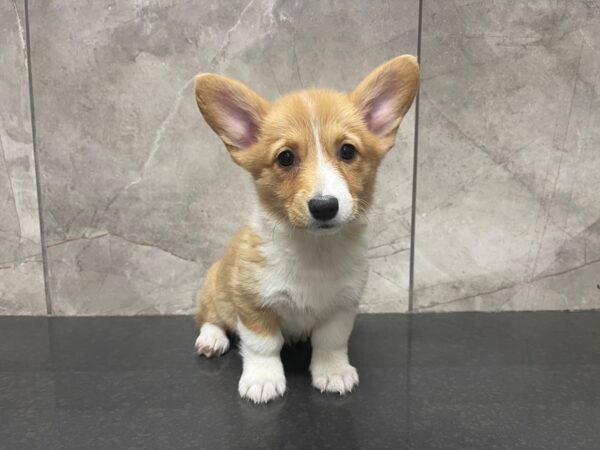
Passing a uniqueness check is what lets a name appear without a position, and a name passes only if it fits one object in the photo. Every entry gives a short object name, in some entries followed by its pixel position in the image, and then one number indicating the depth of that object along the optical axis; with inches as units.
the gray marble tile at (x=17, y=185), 22.6
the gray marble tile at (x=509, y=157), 22.9
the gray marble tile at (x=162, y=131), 22.7
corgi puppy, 16.1
